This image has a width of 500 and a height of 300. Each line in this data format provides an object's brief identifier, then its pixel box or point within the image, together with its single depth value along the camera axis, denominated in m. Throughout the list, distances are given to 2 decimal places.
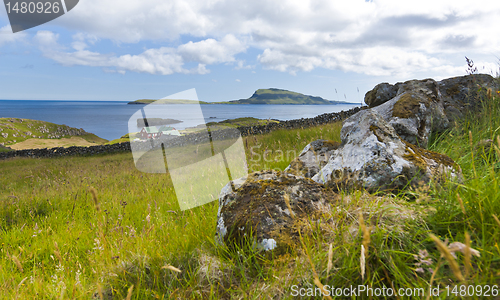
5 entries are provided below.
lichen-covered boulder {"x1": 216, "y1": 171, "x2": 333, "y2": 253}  2.09
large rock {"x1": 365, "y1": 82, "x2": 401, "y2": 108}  7.40
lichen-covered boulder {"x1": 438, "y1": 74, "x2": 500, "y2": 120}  5.85
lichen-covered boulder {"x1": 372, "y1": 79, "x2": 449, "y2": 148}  4.62
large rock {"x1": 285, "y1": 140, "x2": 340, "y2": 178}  3.77
